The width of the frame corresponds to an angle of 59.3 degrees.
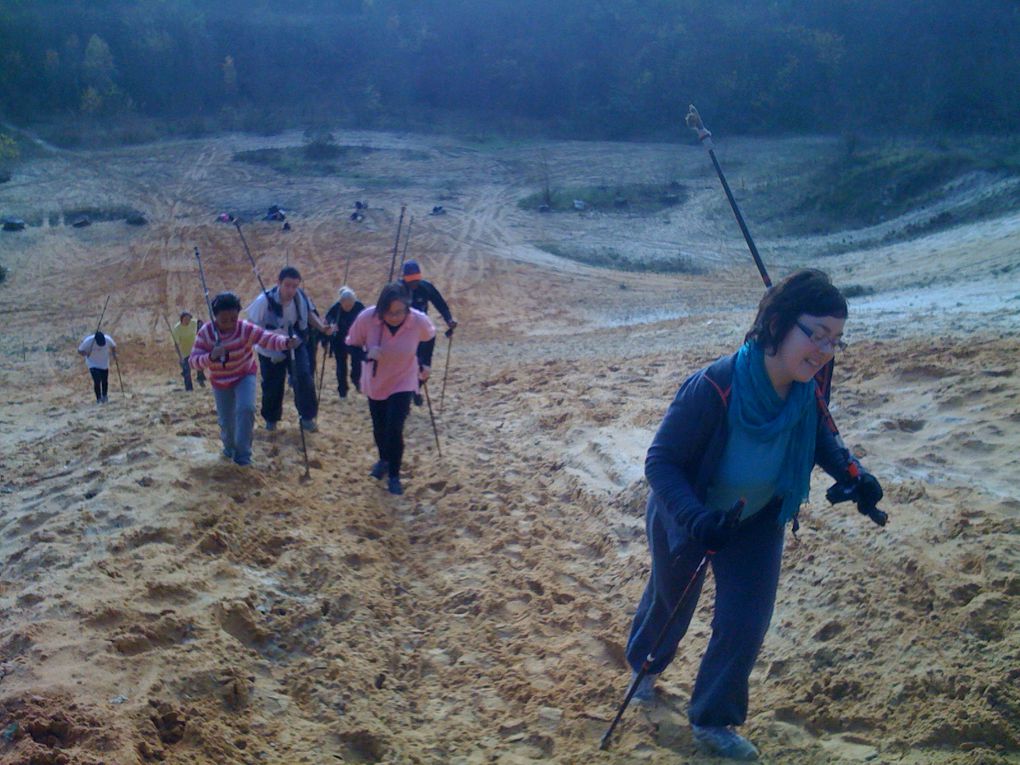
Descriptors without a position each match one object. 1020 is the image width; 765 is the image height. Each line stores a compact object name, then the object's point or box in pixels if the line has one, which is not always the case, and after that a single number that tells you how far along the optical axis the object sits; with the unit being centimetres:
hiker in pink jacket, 730
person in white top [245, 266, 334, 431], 845
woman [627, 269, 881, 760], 336
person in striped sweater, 710
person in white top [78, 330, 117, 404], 1288
